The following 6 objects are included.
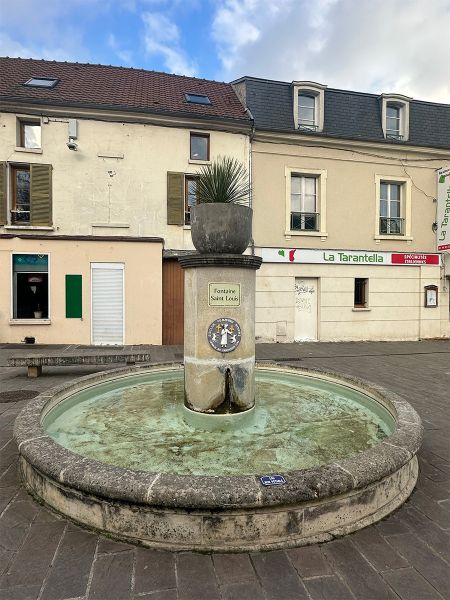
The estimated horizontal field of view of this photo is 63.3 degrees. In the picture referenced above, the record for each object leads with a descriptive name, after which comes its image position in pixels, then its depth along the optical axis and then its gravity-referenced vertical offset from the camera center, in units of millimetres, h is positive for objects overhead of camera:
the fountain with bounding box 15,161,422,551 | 2371 -1417
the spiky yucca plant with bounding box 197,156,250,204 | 4305 +1319
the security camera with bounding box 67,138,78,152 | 11946 +4919
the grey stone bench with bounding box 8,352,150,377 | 7492 -1391
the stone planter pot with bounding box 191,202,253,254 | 4090 +771
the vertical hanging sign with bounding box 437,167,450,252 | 14328 +3384
